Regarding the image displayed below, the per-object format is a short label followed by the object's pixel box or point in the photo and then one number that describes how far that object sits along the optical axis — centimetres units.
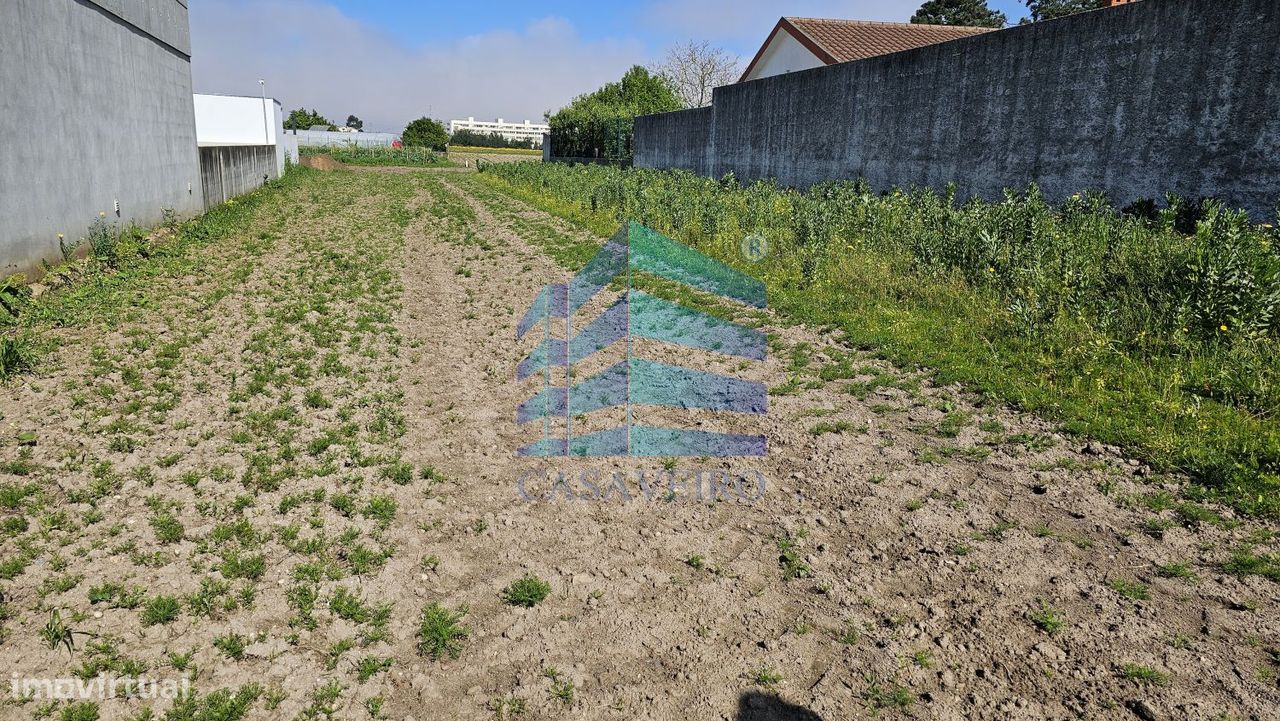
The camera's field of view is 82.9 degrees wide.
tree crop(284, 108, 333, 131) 9238
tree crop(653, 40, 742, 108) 5794
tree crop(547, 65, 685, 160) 3856
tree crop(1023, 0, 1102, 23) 5212
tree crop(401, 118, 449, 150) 7388
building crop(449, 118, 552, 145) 17025
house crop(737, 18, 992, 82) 2611
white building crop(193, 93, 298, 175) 3269
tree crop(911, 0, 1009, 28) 5741
